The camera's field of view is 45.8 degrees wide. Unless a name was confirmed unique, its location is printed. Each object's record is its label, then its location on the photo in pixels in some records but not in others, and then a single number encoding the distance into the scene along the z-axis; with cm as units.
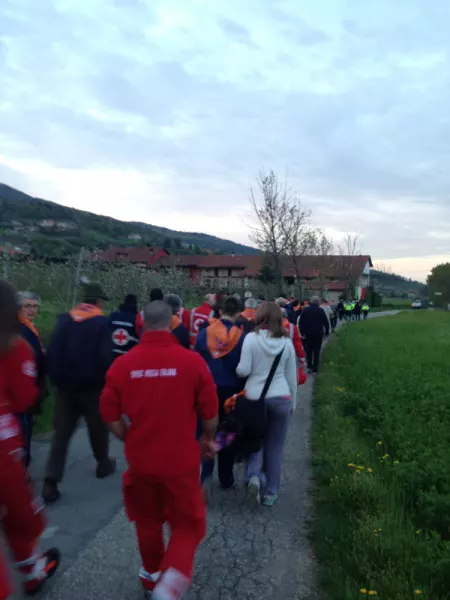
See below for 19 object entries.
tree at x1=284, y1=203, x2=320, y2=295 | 2439
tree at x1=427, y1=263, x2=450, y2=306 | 10825
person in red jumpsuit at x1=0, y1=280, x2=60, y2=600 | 276
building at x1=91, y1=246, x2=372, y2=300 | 2638
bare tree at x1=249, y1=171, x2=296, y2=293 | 2375
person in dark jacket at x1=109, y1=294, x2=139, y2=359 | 702
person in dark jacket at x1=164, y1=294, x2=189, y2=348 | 650
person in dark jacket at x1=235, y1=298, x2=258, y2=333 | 592
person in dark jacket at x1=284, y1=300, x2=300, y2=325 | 1348
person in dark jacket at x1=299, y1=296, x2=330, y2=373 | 1300
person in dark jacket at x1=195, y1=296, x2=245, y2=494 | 530
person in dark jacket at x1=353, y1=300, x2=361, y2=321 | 4150
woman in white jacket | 500
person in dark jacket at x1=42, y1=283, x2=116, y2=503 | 508
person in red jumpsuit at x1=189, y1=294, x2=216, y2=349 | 837
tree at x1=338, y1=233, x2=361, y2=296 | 6406
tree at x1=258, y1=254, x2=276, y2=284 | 5006
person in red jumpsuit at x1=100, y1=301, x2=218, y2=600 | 312
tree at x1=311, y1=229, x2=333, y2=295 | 4756
